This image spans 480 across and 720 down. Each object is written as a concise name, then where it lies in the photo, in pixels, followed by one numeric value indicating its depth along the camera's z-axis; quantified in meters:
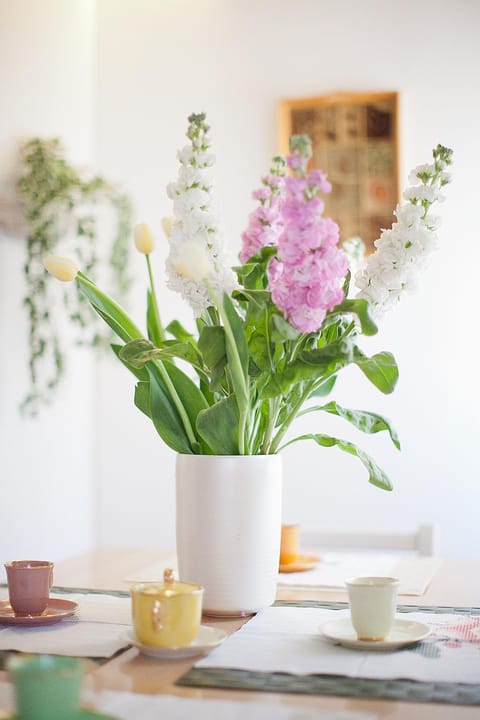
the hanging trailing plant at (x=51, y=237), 2.29
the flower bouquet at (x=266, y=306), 0.96
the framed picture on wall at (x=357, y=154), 2.64
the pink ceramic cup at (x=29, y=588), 1.04
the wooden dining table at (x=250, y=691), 0.73
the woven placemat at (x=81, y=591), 1.22
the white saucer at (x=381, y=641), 0.89
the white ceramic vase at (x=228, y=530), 1.07
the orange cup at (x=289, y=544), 1.48
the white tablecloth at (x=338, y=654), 0.83
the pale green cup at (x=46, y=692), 0.66
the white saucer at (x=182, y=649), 0.87
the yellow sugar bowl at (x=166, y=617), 0.87
